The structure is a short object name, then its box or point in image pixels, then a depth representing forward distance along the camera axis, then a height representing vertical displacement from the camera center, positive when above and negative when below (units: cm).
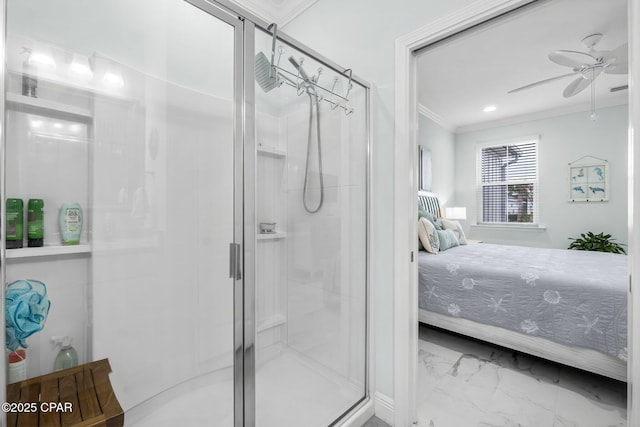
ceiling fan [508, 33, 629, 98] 237 +125
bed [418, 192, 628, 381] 189 -66
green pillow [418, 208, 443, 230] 366 -7
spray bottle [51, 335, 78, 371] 96 -47
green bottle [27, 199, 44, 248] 89 -3
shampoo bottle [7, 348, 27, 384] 83 -43
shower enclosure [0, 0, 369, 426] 92 +7
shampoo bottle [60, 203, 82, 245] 96 -3
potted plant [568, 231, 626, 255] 390 -41
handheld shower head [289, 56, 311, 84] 138 +69
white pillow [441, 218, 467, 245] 395 -20
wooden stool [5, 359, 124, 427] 82 -56
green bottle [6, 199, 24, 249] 82 -2
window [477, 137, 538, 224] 486 +53
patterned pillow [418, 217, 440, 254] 320 -25
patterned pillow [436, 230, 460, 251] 346 -31
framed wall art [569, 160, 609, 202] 413 +45
